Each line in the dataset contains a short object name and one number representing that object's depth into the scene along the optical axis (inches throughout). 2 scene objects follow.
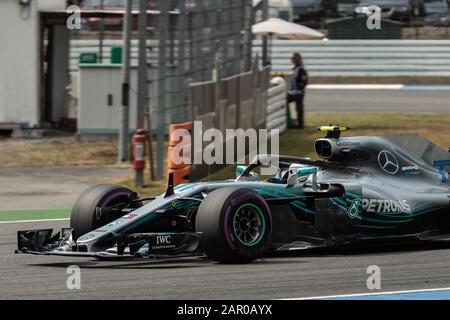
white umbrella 1128.8
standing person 1027.9
